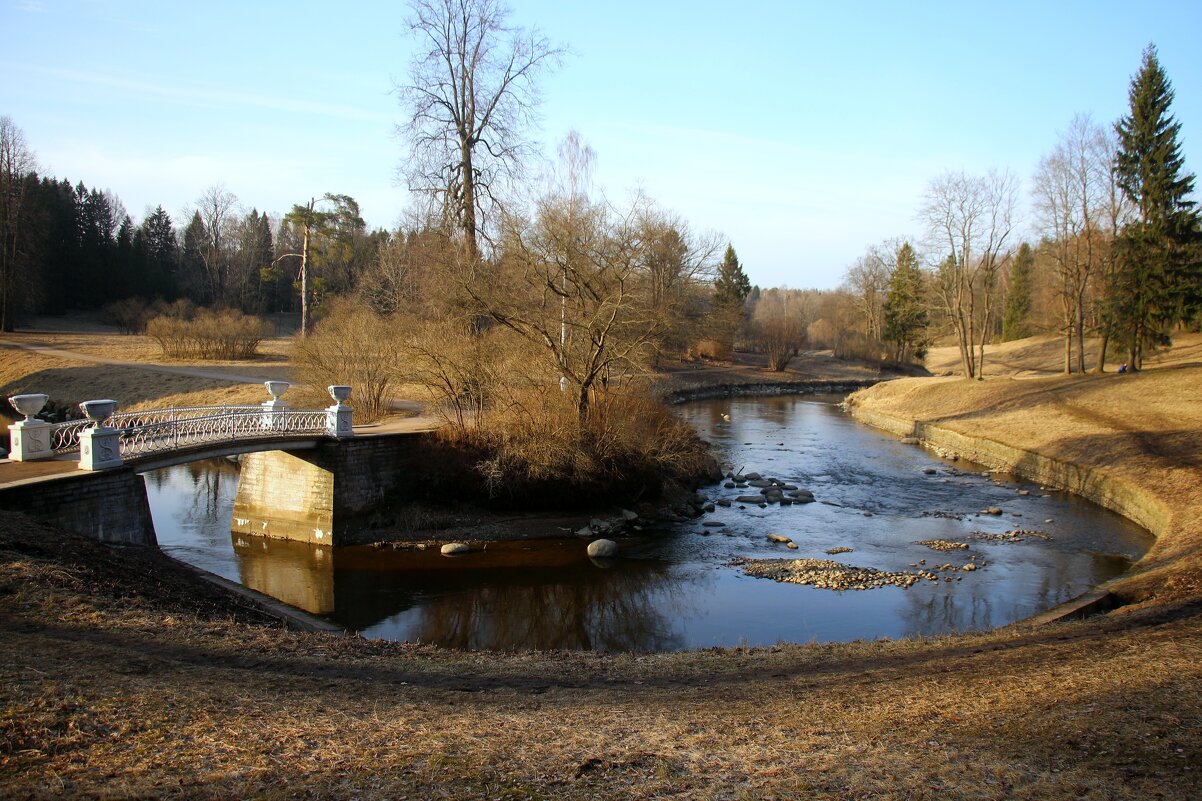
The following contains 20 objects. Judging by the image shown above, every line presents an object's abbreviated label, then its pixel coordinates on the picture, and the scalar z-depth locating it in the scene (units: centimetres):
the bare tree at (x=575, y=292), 2153
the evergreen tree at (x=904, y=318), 6800
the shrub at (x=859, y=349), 7406
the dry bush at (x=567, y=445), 2067
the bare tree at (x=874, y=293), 7756
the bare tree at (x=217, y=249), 7250
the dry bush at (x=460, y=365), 2244
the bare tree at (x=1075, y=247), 3925
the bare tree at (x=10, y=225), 4909
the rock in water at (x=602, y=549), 1791
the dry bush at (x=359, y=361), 2561
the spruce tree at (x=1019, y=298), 7812
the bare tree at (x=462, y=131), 2870
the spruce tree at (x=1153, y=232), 3788
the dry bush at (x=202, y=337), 4181
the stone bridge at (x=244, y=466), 1344
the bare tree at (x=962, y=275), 4444
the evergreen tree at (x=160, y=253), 6938
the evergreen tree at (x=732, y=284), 6725
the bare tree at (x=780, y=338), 6888
